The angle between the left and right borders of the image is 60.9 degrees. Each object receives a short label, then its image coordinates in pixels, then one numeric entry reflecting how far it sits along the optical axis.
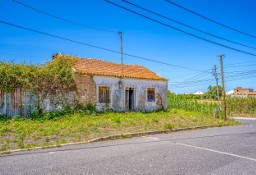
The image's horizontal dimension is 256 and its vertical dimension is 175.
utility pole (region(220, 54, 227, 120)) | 19.92
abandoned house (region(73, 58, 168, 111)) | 17.85
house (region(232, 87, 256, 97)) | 102.44
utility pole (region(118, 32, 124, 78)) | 20.47
